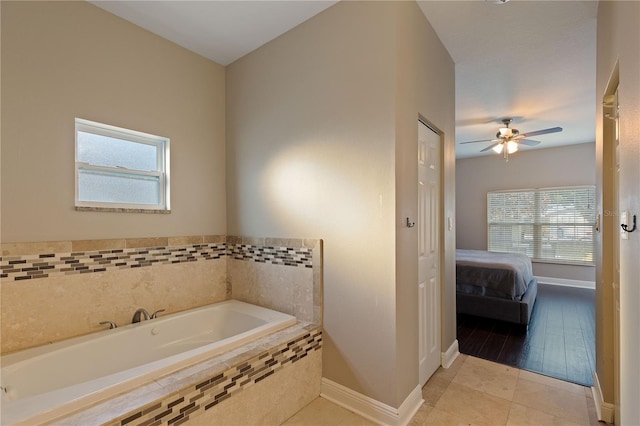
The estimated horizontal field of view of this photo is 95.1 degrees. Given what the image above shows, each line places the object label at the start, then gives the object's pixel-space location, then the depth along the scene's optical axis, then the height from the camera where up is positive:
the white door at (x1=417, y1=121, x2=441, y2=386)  2.23 -0.30
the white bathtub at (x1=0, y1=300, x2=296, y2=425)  1.29 -0.88
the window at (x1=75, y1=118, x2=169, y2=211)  2.18 +0.37
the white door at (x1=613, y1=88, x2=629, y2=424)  1.66 -0.49
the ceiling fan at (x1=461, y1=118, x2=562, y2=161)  4.26 +1.04
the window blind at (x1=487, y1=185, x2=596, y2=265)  5.43 -0.25
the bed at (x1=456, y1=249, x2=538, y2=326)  3.42 -0.96
